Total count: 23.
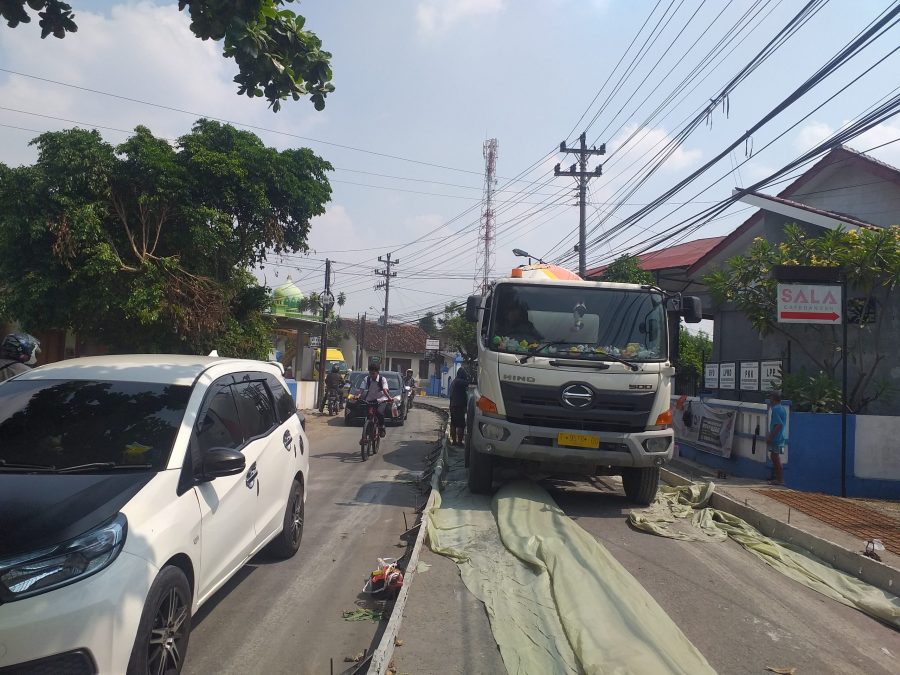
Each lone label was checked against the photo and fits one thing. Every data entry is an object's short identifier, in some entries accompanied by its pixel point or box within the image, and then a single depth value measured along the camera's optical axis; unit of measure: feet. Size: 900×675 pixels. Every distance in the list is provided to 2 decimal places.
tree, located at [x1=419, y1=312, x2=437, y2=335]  248.83
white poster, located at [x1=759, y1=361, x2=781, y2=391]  47.32
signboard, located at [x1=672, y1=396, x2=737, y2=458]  44.42
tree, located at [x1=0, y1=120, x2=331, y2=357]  45.47
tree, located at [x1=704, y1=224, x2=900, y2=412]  40.16
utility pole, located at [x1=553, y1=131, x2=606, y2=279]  78.43
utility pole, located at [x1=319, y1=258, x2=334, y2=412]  92.17
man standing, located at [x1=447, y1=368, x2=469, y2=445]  45.39
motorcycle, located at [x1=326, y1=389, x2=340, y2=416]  85.30
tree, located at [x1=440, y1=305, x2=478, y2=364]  48.40
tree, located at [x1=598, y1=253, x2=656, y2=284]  66.44
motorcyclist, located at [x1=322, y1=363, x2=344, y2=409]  84.77
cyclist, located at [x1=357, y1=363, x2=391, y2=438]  44.32
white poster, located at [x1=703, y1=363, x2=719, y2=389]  58.23
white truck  26.00
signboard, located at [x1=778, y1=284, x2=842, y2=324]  40.27
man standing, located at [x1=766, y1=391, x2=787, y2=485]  37.37
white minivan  9.87
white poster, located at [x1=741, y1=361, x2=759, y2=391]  50.70
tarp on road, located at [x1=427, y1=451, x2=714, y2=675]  13.33
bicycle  44.42
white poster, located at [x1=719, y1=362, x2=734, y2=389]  55.21
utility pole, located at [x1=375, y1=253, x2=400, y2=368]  174.91
